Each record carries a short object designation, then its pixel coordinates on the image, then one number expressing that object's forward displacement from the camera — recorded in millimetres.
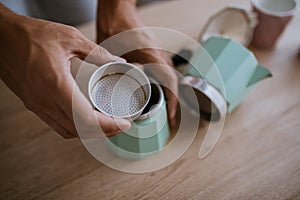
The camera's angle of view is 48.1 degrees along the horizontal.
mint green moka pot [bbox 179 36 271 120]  474
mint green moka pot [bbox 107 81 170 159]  421
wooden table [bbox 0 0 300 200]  450
